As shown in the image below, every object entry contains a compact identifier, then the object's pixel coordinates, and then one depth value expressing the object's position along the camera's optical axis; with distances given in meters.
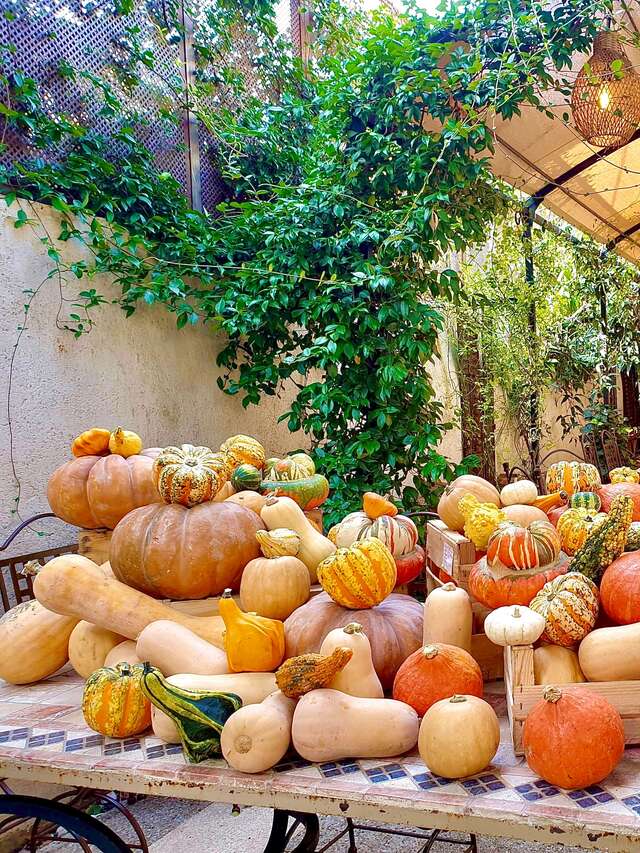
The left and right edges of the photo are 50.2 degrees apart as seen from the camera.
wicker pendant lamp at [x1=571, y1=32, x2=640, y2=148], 3.94
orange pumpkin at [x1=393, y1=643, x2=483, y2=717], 1.38
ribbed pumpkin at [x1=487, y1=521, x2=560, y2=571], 1.60
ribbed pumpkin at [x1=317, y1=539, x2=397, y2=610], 1.64
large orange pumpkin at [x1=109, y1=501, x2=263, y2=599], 1.97
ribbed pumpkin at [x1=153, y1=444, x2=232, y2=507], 2.07
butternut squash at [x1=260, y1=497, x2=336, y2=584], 2.01
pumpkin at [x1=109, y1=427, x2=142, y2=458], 2.68
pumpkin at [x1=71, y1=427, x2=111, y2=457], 2.76
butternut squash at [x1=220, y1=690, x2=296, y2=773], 1.25
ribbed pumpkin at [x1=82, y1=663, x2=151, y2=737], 1.45
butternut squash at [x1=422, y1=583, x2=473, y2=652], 1.55
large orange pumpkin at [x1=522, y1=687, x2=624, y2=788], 1.12
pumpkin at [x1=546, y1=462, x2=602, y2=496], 2.16
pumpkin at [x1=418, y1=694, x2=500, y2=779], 1.19
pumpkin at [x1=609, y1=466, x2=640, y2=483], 2.36
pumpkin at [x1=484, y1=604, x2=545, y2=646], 1.32
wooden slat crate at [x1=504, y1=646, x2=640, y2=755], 1.28
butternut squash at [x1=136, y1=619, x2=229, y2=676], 1.57
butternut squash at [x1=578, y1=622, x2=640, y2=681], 1.30
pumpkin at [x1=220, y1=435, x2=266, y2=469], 2.75
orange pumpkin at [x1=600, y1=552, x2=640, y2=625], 1.38
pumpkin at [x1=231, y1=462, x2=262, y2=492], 2.59
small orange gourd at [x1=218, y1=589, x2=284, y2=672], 1.52
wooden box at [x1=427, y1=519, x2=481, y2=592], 1.79
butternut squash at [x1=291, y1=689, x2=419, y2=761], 1.27
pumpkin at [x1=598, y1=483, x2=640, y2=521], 2.03
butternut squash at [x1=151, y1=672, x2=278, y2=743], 1.45
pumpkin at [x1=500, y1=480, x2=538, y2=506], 2.03
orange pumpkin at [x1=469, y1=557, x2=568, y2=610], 1.57
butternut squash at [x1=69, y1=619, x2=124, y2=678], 1.79
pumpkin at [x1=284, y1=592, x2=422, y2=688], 1.60
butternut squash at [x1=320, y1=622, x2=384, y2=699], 1.40
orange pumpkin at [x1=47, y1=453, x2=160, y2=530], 2.54
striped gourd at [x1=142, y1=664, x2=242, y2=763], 1.33
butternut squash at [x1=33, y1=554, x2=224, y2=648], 1.73
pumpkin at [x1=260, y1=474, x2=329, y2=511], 2.55
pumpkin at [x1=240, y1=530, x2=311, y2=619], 1.79
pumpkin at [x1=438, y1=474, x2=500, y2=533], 2.01
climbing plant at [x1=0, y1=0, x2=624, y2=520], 3.79
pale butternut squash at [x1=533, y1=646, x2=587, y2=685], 1.35
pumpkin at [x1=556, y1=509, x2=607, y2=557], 1.76
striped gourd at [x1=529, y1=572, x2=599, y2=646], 1.39
